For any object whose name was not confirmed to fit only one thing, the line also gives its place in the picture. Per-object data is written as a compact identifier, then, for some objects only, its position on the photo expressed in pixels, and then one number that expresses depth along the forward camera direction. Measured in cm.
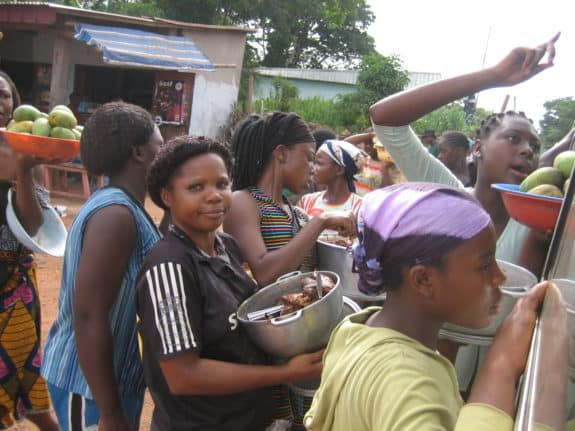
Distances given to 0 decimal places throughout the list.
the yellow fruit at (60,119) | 222
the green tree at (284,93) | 1753
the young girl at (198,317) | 144
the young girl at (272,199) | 205
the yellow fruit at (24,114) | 234
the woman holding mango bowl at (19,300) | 226
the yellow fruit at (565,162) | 137
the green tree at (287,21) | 1923
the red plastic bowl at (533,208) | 122
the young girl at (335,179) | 360
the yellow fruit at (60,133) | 220
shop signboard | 1184
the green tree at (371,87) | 1778
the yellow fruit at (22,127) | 222
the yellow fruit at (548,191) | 128
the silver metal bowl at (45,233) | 219
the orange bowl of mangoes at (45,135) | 213
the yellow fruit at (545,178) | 134
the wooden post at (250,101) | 1362
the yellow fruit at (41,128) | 217
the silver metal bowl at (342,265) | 216
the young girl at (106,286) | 166
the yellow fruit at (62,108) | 234
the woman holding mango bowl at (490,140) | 169
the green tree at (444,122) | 1744
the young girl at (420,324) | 93
